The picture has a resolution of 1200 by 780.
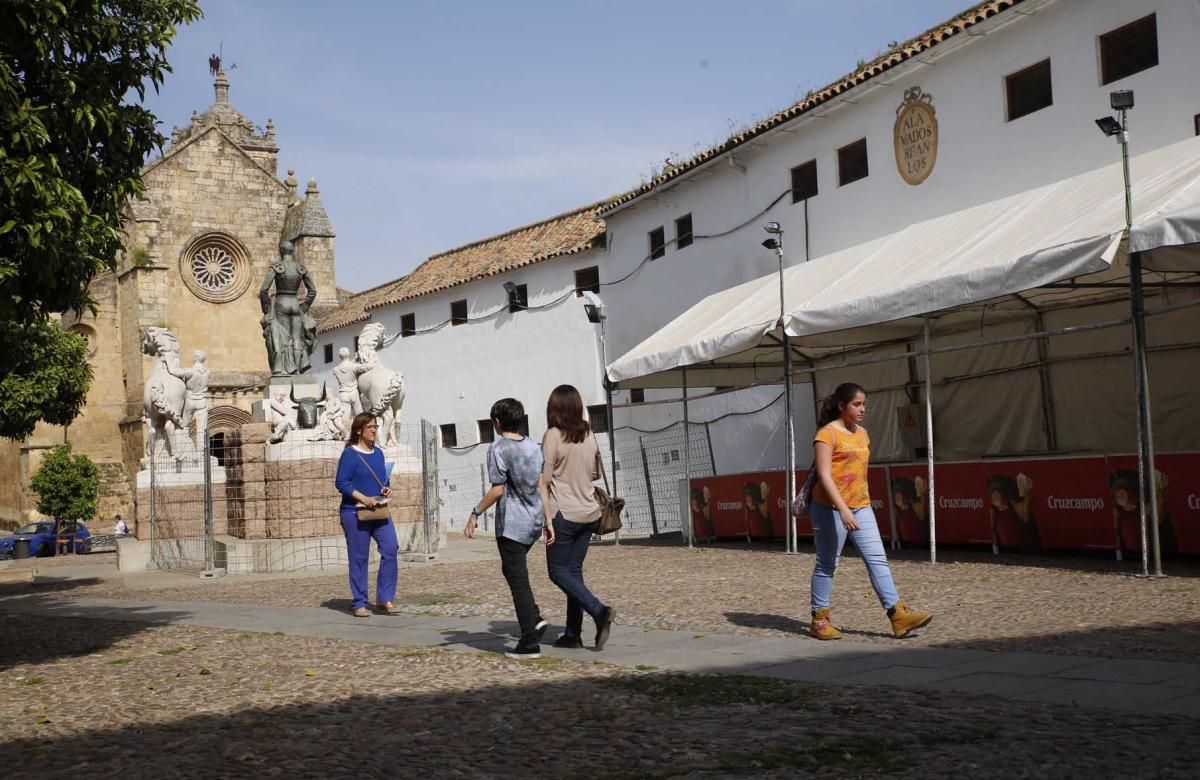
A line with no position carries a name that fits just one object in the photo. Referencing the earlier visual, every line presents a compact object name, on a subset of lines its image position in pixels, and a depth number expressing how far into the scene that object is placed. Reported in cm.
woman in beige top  790
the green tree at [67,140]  741
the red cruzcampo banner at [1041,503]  1194
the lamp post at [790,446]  1563
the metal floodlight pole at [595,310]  2642
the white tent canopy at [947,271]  1137
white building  1634
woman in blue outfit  1073
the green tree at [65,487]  3669
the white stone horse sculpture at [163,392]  1952
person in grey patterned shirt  789
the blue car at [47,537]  3403
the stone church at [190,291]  4131
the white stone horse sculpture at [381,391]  1864
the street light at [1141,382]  1088
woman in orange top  797
